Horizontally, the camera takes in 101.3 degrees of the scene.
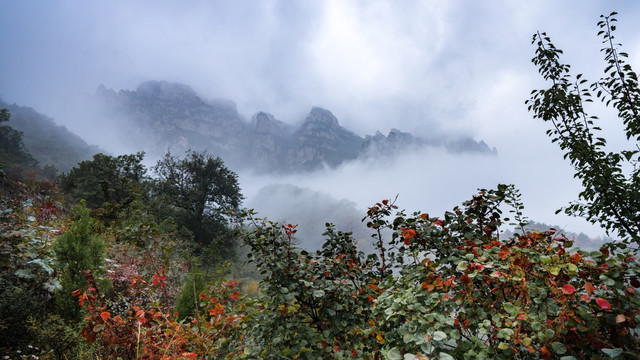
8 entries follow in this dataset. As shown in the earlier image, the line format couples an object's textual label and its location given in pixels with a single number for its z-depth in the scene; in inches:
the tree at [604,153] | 112.0
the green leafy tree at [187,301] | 220.4
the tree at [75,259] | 153.3
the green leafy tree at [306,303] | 92.2
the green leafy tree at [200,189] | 770.8
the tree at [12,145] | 1135.6
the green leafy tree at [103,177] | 719.7
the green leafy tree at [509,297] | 51.3
